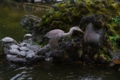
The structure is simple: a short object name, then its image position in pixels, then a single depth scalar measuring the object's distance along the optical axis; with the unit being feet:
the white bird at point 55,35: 26.68
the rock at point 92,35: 26.73
